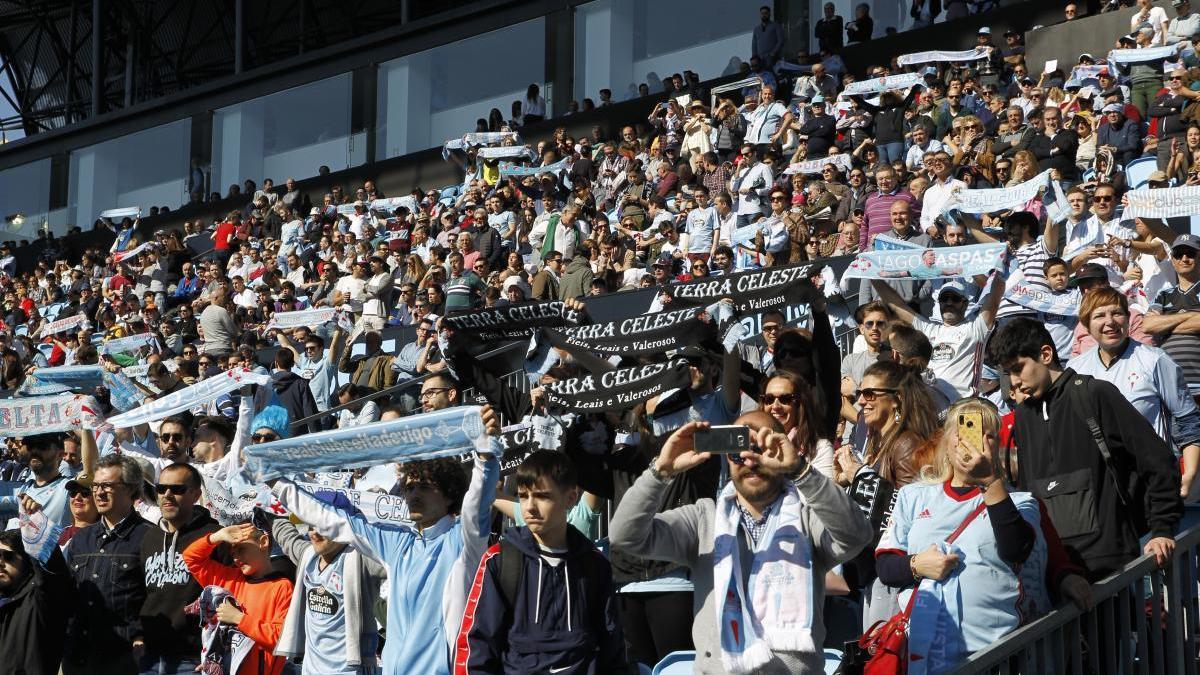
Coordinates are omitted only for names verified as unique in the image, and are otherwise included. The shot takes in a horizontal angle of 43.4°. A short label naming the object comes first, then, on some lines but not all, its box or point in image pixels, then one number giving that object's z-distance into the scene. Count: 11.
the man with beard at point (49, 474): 8.45
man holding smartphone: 4.23
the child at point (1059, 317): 9.02
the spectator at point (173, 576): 6.62
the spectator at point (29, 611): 6.68
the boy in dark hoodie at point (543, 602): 4.71
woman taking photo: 4.62
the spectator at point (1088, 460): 5.30
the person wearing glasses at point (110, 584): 6.76
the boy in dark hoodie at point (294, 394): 13.12
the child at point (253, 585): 6.38
